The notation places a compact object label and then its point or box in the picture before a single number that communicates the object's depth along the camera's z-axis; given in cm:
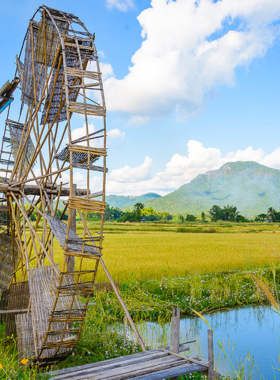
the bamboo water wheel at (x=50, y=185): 389
